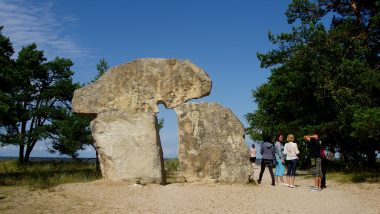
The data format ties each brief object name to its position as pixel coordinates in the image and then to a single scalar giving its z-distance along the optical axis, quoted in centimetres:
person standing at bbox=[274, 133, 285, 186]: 1424
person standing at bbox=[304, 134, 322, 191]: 1293
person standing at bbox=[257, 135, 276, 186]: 1401
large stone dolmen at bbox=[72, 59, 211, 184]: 1274
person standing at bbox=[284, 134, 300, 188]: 1347
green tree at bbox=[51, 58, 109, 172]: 2617
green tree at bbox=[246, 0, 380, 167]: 1619
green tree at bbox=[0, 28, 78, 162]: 3047
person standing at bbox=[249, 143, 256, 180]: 1966
